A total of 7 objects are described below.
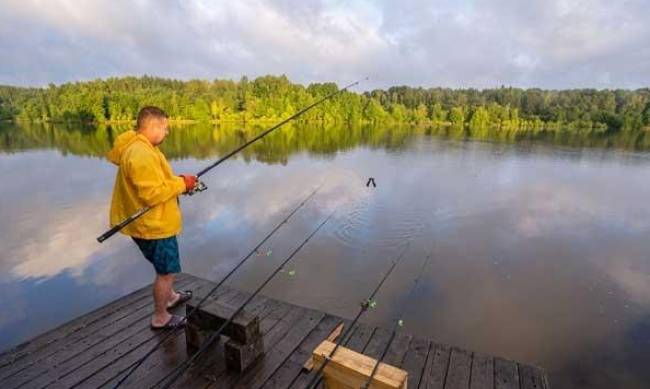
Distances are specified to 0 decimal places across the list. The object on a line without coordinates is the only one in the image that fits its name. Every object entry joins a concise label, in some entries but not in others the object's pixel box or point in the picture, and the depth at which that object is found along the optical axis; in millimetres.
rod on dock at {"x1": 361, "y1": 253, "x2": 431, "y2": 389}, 1805
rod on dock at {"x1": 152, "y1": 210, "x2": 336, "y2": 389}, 2701
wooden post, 3037
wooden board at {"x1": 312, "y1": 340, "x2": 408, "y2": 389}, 1810
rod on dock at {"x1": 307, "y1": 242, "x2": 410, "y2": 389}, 1961
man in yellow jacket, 2920
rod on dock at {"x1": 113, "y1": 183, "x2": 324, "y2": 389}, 3104
